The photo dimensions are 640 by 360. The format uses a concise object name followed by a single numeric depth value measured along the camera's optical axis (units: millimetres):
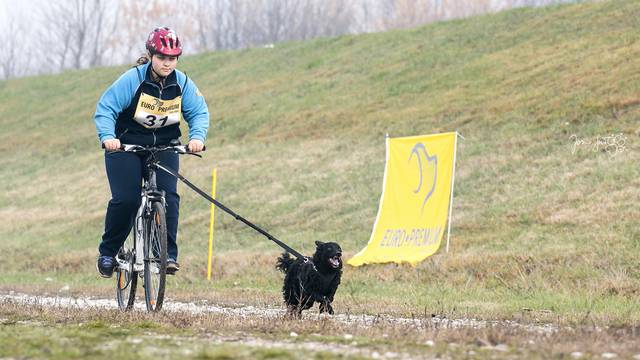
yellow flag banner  32531
